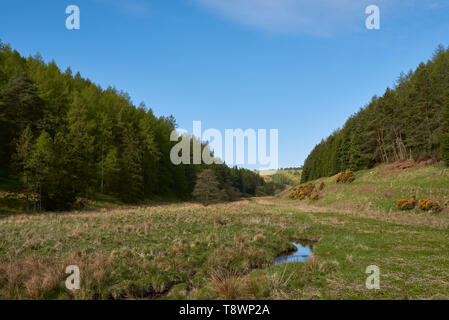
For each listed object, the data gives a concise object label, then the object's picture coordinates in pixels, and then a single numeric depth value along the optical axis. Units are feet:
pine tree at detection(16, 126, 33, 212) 81.35
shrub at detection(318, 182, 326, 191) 172.33
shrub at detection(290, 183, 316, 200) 182.03
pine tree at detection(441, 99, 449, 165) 107.65
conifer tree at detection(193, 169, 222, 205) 172.35
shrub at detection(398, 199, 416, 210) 89.15
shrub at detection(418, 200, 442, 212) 81.41
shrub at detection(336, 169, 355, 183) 154.70
